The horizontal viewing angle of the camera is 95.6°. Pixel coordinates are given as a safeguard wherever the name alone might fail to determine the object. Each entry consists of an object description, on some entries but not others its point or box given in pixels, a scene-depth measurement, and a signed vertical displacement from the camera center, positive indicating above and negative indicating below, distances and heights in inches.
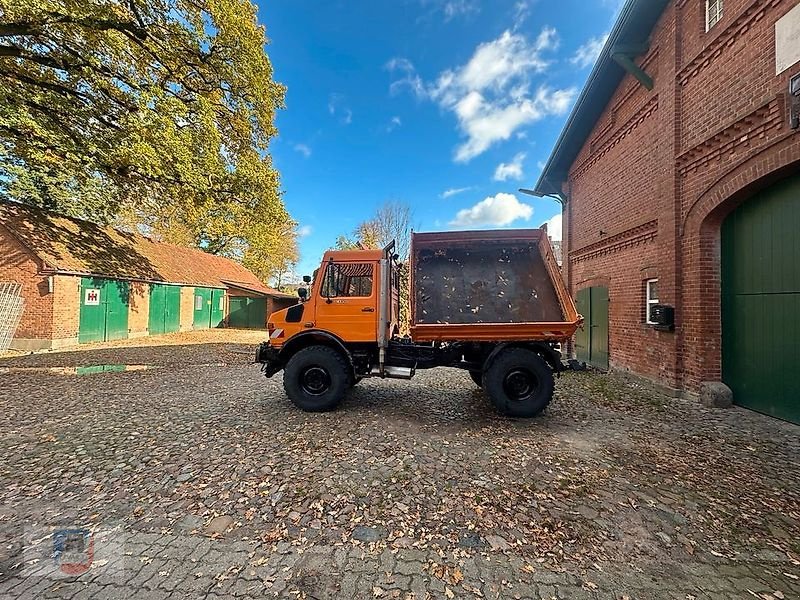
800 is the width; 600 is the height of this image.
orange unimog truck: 200.1 -3.4
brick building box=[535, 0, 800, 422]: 188.7 +77.5
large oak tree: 373.4 +234.3
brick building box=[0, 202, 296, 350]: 453.1 +43.1
